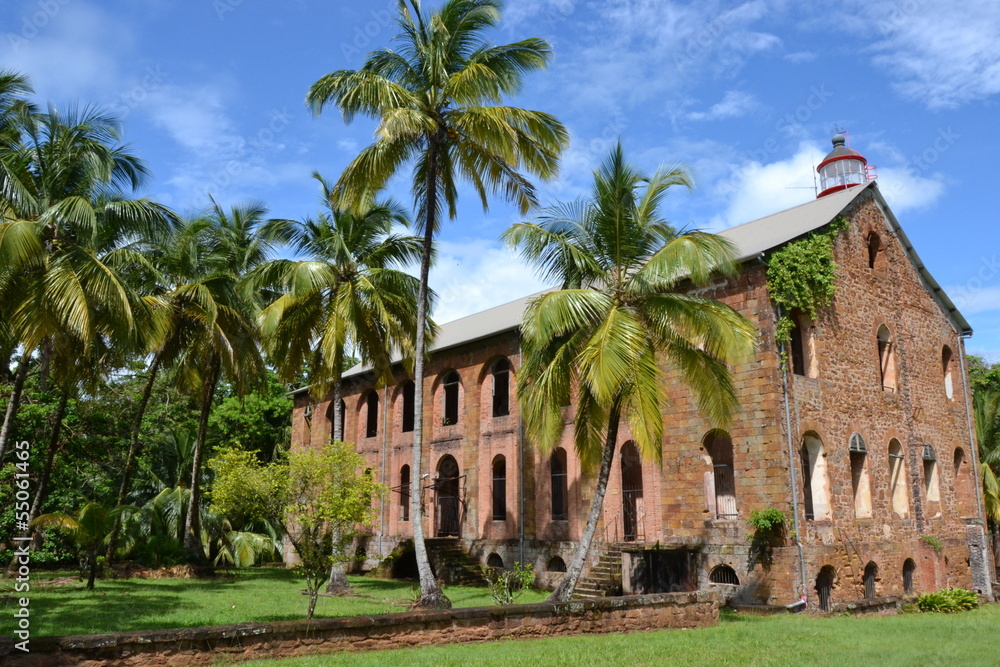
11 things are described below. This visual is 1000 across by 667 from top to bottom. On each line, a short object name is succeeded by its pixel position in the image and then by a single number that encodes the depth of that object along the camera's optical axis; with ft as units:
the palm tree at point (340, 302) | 66.23
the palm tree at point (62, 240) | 42.22
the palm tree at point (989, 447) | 84.33
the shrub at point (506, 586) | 49.60
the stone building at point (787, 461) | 57.52
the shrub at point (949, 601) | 58.34
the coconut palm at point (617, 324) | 44.27
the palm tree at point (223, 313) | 71.72
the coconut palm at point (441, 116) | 50.31
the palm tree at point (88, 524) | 61.11
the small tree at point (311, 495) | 42.04
